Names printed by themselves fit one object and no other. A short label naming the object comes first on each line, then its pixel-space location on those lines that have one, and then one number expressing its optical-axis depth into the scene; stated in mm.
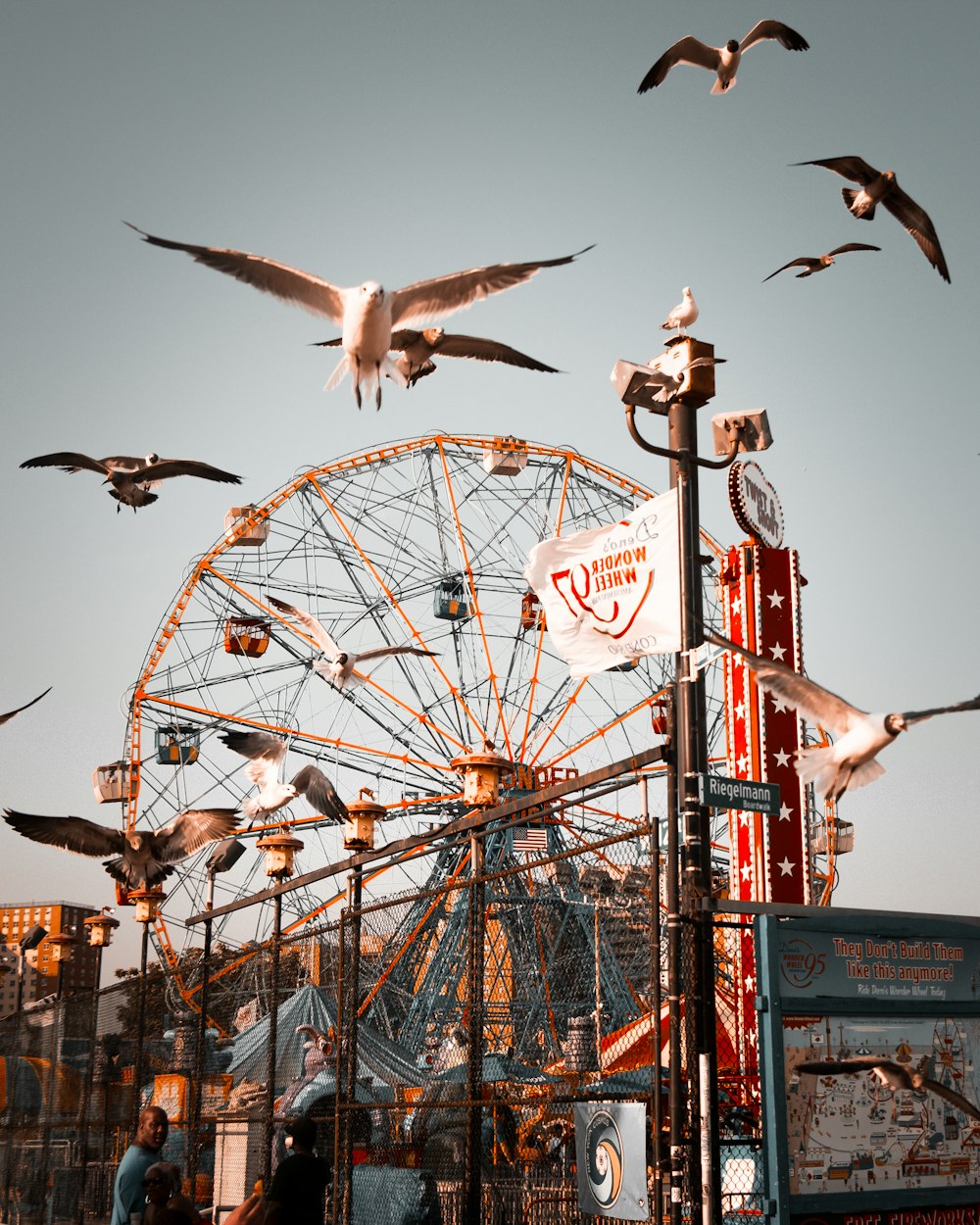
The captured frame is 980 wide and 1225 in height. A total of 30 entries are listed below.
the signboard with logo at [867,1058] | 5855
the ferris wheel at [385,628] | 29719
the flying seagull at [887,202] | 9297
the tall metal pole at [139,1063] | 12789
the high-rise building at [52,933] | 24797
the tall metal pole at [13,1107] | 16539
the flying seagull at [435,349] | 10031
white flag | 6688
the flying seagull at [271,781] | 14500
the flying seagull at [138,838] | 13500
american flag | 16875
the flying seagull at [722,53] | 9727
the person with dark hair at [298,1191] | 6637
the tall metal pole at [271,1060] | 9833
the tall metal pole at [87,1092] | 13573
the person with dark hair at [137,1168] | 8094
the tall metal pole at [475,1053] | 7297
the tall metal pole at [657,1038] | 5668
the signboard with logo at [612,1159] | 5840
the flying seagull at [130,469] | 12211
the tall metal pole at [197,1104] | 11211
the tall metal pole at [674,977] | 5691
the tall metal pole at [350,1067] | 8680
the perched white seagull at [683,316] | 7836
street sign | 6145
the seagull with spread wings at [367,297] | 9062
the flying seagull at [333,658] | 13633
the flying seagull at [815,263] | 9484
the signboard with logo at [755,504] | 12562
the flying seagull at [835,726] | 5504
